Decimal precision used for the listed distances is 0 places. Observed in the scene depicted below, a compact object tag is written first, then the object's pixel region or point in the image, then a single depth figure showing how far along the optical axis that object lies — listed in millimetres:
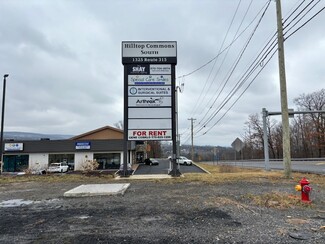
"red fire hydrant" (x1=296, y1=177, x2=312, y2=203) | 8047
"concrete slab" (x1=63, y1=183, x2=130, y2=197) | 9648
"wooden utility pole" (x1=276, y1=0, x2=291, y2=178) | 15547
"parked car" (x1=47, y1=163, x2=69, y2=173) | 39403
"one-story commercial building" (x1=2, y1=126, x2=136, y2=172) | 46531
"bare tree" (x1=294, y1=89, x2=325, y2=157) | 62156
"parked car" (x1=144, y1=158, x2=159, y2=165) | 59334
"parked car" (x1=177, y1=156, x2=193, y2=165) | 51375
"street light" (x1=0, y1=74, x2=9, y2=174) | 25356
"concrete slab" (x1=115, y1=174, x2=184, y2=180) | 16131
